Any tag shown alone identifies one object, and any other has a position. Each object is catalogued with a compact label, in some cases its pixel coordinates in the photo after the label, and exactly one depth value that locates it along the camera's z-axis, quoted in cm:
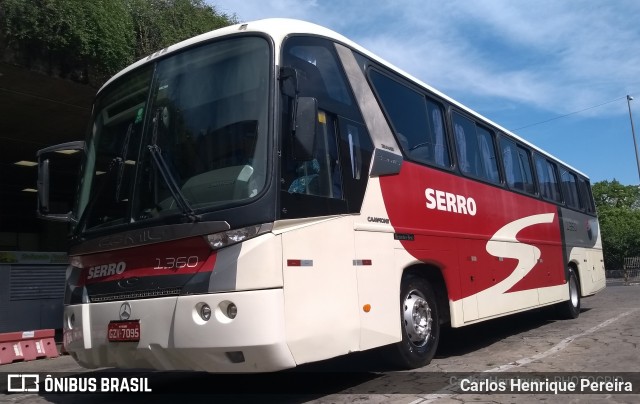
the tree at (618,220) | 3744
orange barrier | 1056
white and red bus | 449
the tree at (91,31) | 999
